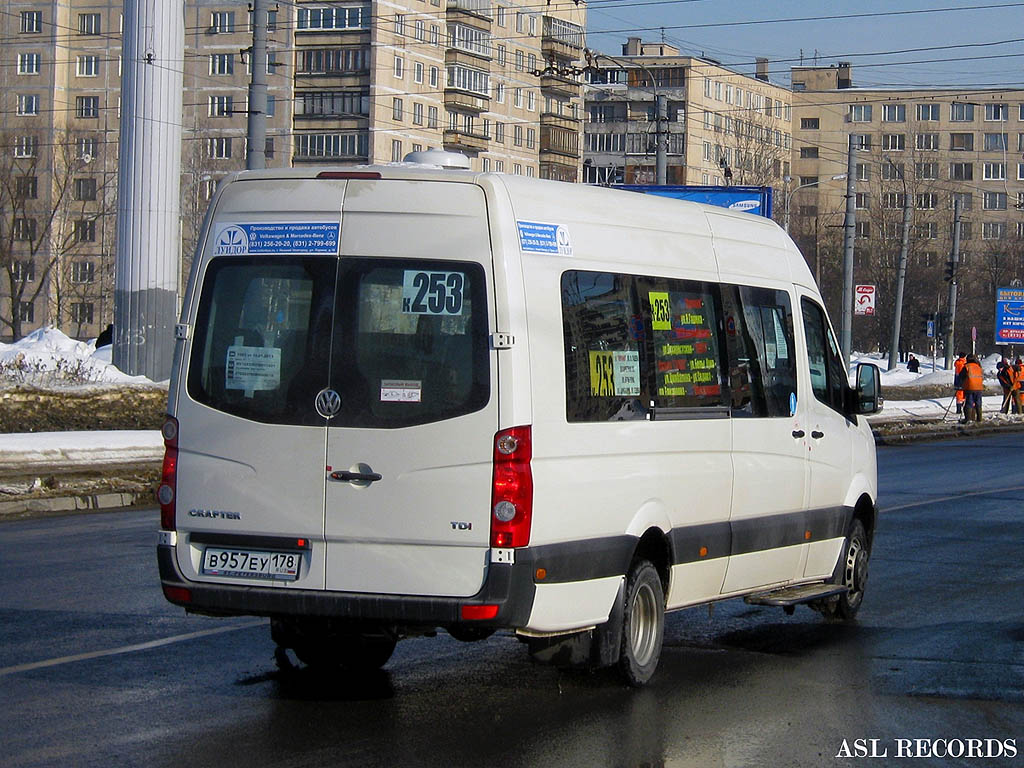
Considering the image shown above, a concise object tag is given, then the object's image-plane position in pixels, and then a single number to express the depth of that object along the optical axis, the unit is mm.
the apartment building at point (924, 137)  138625
